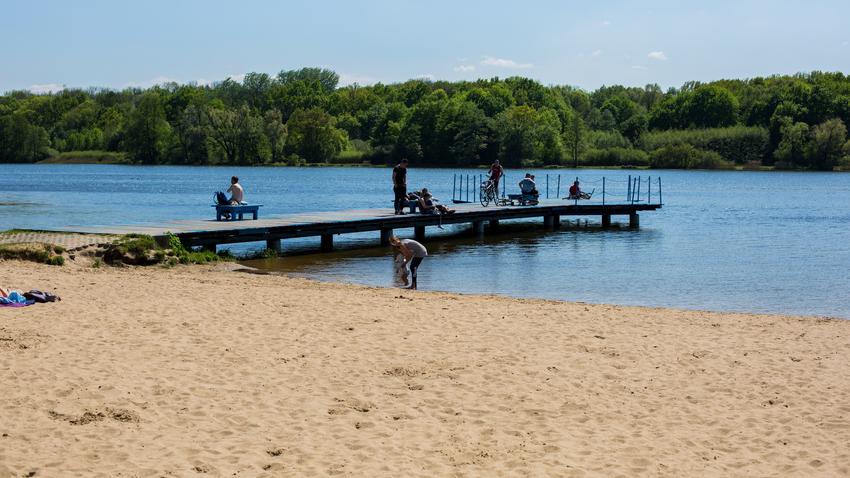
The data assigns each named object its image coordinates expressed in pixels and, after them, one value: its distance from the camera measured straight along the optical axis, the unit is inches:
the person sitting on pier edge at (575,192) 1551.4
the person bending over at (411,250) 709.9
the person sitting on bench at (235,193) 1068.5
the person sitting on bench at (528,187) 1451.8
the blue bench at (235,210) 1047.0
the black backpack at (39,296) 522.2
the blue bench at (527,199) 1449.3
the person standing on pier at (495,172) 1433.3
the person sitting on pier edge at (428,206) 1215.6
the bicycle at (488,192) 1421.0
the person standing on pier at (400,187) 1178.0
